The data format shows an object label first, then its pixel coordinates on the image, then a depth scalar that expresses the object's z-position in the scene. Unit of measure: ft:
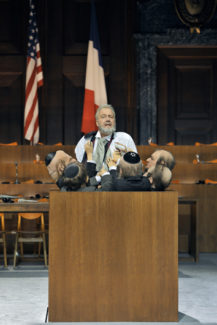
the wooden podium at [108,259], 20.29
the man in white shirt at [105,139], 29.31
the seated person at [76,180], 21.11
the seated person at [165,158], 23.36
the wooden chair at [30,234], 35.50
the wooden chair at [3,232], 34.87
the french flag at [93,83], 51.80
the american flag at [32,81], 51.62
